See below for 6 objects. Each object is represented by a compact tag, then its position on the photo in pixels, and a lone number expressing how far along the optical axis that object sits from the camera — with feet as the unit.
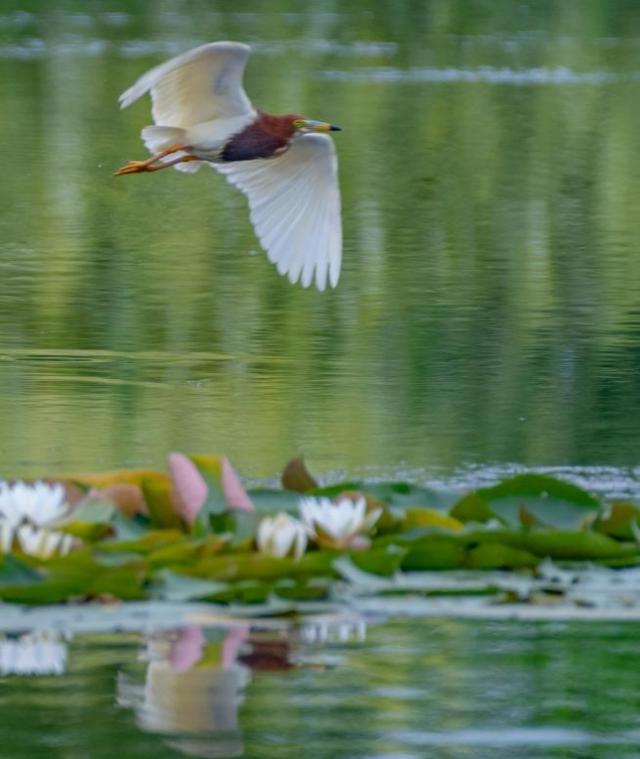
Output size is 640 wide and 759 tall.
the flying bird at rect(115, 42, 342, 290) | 63.72
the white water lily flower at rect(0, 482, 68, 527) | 42.65
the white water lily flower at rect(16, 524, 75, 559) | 41.65
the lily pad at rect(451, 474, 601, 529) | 44.86
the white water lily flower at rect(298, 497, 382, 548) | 42.96
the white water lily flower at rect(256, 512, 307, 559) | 42.14
